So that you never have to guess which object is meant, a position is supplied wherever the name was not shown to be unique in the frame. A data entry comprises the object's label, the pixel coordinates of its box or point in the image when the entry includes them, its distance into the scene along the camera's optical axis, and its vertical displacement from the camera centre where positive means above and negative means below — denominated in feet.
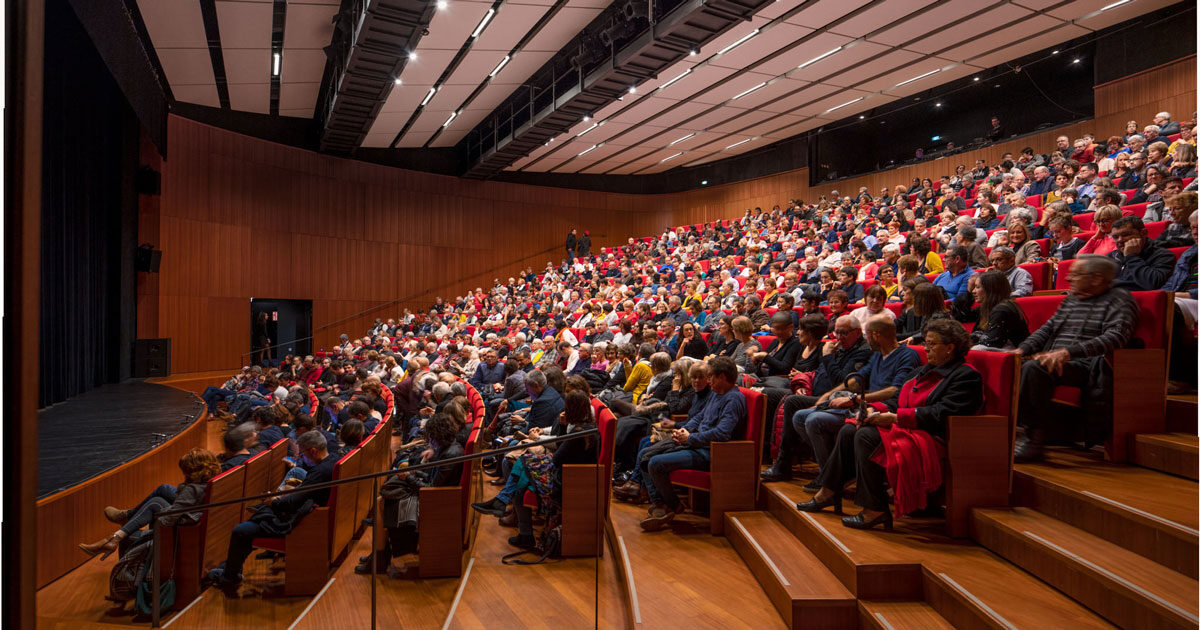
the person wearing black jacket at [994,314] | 8.79 +0.14
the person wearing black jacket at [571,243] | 44.75 +5.51
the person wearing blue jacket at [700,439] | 9.29 -1.67
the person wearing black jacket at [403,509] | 9.46 -2.71
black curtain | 18.06 +3.51
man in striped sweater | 7.51 -0.22
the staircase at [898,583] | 5.27 -2.36
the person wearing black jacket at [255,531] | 9.55 -3.05
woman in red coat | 7.04 -1.27
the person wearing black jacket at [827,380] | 9.65 -0.84
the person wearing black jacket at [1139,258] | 8.85 +0.94
